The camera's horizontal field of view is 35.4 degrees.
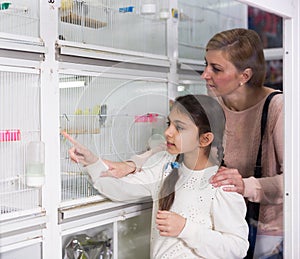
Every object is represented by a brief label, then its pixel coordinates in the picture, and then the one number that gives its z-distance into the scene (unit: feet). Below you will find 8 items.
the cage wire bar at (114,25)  4.53
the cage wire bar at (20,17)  4.01
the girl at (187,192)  4.72
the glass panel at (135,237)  5.11
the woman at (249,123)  5.36
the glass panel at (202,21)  6.08
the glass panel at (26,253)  4.02
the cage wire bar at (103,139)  4.46
